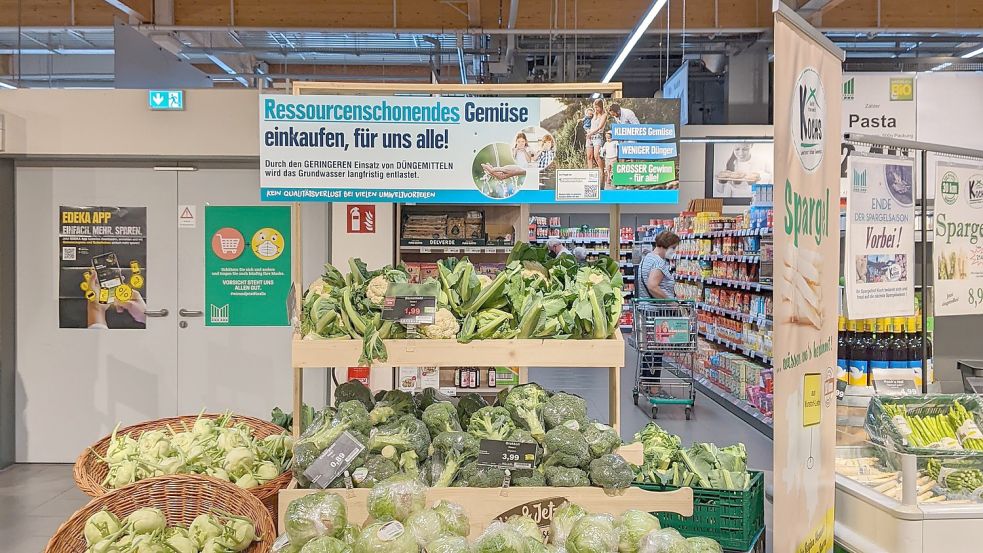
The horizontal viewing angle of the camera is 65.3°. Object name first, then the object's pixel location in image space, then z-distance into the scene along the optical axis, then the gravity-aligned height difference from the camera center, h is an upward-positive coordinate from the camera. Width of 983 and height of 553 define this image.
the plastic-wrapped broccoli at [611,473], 2.54 -0.69
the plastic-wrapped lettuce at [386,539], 2.15 -0.77
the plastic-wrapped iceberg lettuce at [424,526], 2.21 -0.76
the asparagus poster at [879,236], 3.04 +0.13
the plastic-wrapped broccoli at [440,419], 2.76 -0.56
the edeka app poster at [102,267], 6.22 -0.01
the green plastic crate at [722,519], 2.93 -0.97
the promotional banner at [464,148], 2.87 +0.44
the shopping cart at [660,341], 8.12 -0.79
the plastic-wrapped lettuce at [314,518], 2.28 -0.76
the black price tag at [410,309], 2.65 -0.15
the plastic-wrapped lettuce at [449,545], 2.08 -0.76
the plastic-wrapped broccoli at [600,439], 2.64 -0.60
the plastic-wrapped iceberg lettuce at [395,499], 2.34 -0.72
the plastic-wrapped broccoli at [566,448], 2.58 -0.62
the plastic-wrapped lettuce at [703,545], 2.28 -0.84
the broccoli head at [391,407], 2.75 -0.52
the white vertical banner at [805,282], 2.17 -0.05
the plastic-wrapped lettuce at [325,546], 2.15 -0.79
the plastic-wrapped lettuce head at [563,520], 2.35 -0.79
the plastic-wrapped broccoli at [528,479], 2.56 -0.71
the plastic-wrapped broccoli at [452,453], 2.58 -0.64
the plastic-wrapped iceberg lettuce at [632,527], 2.29 -0.79
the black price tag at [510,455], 2.55 -0.63
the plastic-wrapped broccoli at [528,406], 2.74 -0.52
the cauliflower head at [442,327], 2.69 -0.22
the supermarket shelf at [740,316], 8.20 -0.58
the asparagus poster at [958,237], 3.50 +0.14
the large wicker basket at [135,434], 2.96 -0.84
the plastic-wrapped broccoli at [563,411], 2.76 -0.53
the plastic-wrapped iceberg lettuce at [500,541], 2.08 -0.75
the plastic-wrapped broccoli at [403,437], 2.59 -0.58
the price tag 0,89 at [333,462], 2.49 -0.64
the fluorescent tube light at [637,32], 6.62 +2.39
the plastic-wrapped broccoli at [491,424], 2.67 -0.56
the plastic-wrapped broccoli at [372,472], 2.51 -0.68
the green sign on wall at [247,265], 6.21 +0.00
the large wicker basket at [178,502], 2.61 -0.84
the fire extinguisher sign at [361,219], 5.86 +0.36
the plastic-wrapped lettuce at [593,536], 2.20 -0.78
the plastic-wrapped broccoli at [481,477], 2.53 -0.70
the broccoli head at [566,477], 2.53 -0.70
